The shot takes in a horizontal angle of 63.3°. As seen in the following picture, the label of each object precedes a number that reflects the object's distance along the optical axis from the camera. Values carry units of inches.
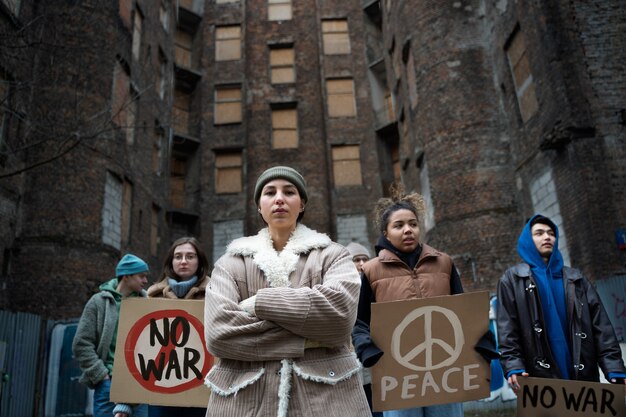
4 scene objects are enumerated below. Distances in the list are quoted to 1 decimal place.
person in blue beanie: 158.9
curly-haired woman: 139.6
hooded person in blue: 136.2
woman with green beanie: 80.0
